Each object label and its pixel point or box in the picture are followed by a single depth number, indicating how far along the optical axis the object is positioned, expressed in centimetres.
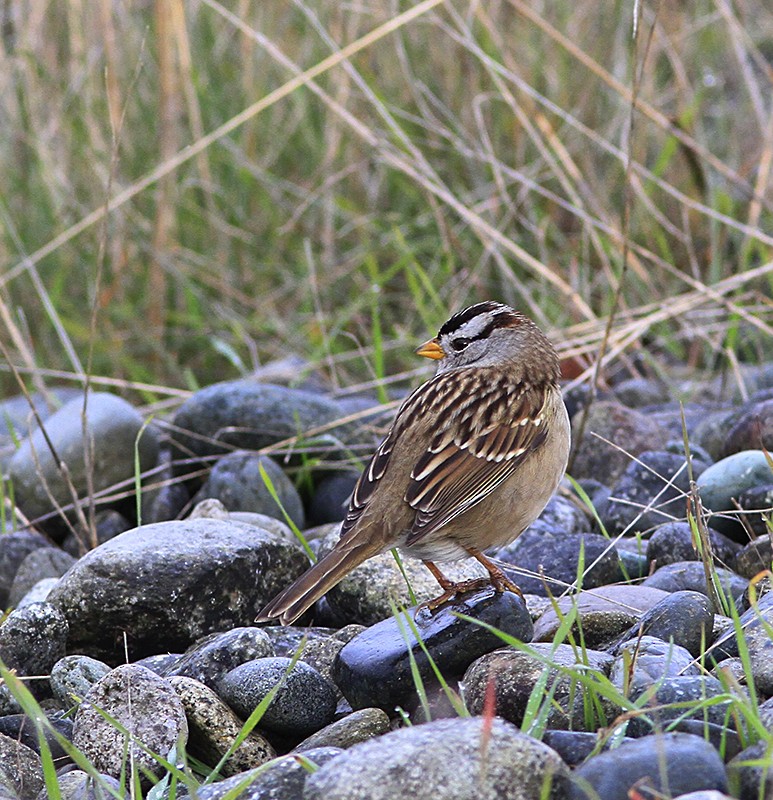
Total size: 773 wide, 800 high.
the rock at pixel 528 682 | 600
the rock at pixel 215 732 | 655
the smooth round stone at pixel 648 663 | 586
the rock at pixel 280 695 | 666
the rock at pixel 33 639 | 755
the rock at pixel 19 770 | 613
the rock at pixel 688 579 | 773
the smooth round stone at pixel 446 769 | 489
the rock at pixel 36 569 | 948
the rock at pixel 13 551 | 986
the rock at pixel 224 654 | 711
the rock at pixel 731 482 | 891
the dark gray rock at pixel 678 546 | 828
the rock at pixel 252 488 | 1058
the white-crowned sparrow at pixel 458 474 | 735
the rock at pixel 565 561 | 839
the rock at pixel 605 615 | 717
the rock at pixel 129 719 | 631
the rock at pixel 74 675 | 716
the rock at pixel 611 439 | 1074
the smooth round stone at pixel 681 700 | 561
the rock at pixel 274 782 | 540
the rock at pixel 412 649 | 659
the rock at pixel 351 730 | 626
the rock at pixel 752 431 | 975
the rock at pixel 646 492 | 934
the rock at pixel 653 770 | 483
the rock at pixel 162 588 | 783
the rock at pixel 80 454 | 1101
